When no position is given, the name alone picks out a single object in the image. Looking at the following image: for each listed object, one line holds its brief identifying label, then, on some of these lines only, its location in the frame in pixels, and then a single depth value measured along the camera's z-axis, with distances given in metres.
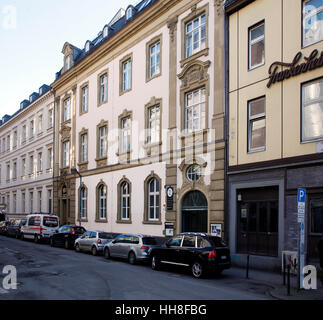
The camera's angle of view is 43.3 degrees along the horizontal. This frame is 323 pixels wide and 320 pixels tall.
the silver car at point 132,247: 17.61
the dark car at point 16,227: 32.88
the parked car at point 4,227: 37.08
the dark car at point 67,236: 25.07
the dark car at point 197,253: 14.12
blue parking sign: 11.62
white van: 28.74
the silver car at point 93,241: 21.48
